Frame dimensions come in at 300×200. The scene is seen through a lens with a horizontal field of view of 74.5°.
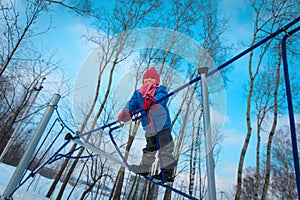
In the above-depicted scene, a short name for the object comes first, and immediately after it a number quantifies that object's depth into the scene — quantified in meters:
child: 1.59
